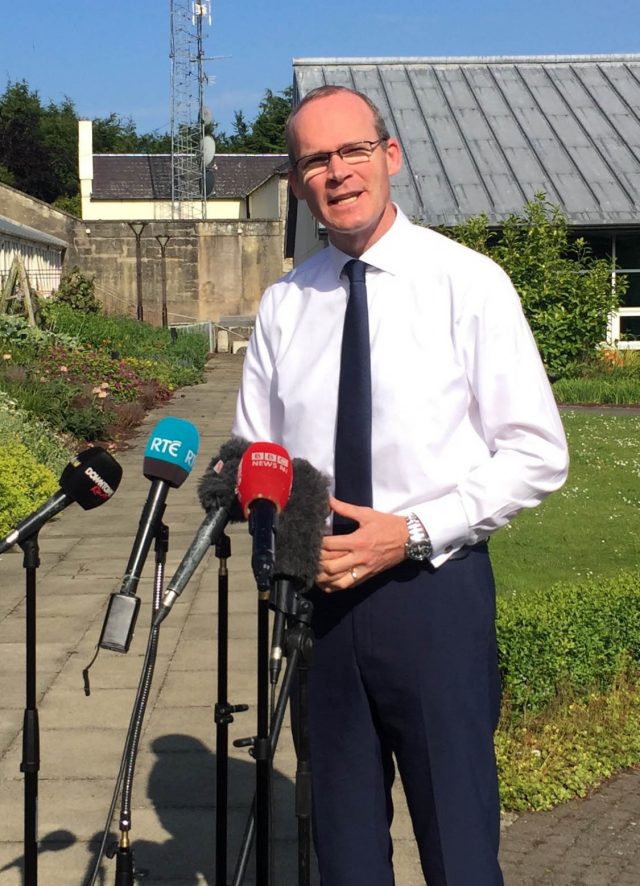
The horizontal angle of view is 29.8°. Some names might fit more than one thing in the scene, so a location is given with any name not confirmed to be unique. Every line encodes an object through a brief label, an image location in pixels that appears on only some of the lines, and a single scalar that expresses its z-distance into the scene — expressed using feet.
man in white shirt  7.87
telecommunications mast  153.79
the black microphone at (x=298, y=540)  7.19
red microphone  6.92
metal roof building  69.82
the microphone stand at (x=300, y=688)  7.13
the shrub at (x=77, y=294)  86.48
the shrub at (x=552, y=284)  55.42
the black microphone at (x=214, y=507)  7.19
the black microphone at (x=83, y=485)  8.23
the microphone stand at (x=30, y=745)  8.45
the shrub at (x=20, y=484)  29.43
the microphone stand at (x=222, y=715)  8.45
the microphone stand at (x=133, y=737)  7.50
